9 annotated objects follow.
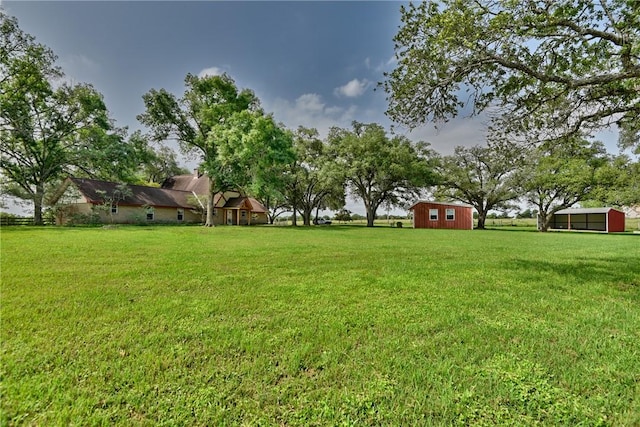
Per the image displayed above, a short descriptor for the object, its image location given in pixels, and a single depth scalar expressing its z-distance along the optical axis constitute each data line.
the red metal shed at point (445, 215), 30.83
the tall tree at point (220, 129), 22.22
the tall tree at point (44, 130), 21.20
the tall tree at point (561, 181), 26.06
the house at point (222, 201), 33.31
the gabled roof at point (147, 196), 25.08
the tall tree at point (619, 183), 23.03
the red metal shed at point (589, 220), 30.27
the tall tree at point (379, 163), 30.45
